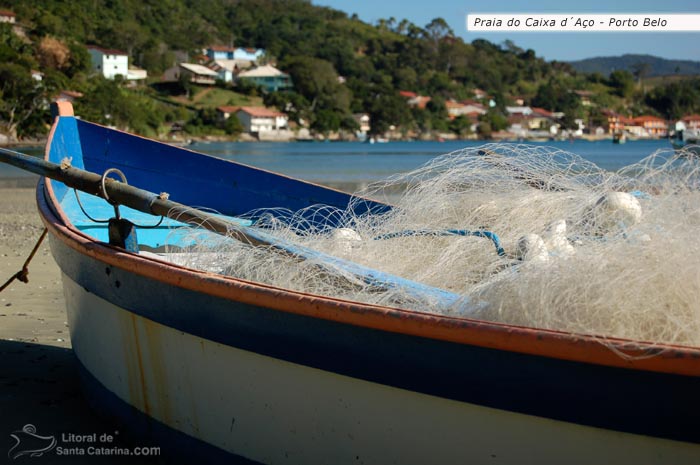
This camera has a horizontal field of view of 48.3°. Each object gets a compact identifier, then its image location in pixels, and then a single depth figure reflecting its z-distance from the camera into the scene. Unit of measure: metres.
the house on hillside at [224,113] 104.06
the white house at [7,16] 96.67
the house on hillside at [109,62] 106.94
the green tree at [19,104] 61.66
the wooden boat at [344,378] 2.38
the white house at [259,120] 106.50
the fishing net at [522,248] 2.58
